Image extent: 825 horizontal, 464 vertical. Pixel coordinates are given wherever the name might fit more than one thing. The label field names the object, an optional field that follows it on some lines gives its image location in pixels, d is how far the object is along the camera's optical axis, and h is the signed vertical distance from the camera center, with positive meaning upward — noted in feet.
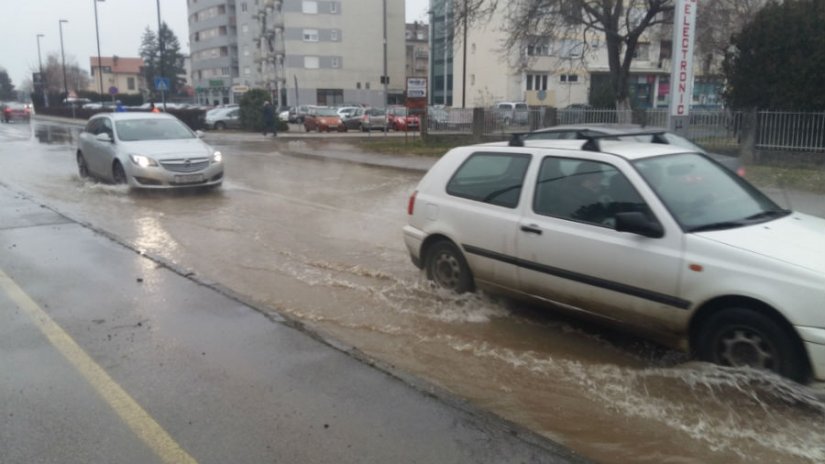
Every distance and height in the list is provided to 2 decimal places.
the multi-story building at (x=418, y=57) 328.90 +24.92
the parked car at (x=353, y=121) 137.18 -2.13
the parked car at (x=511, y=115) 81.36 -0.61
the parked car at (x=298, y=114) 156.22 -0.84
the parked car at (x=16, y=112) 178.14 -0.30
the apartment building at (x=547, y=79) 199.20 +9.00
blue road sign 121.29 +4.64
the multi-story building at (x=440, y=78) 250.37 +12.17
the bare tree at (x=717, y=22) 89.98 +12.18
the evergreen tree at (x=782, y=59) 54.29 +4.06
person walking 110.83 -0.90
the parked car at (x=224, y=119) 137.49 -1.70
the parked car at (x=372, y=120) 132.77 -1.89
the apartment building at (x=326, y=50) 247.50 +22.03
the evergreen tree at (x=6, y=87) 473.34 +16.30
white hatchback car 13.71 -3.11
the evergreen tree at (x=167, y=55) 387.34 +32.26
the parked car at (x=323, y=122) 131.44 -2.21
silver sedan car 43.34 -2.72
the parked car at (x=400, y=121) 132.30 -2.04
